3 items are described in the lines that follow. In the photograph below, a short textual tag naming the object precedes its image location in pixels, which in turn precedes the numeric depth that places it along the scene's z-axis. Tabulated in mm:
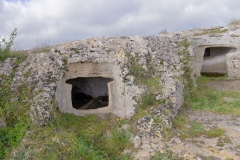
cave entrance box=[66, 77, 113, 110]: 11555
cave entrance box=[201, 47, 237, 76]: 15123
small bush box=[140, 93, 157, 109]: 7202
